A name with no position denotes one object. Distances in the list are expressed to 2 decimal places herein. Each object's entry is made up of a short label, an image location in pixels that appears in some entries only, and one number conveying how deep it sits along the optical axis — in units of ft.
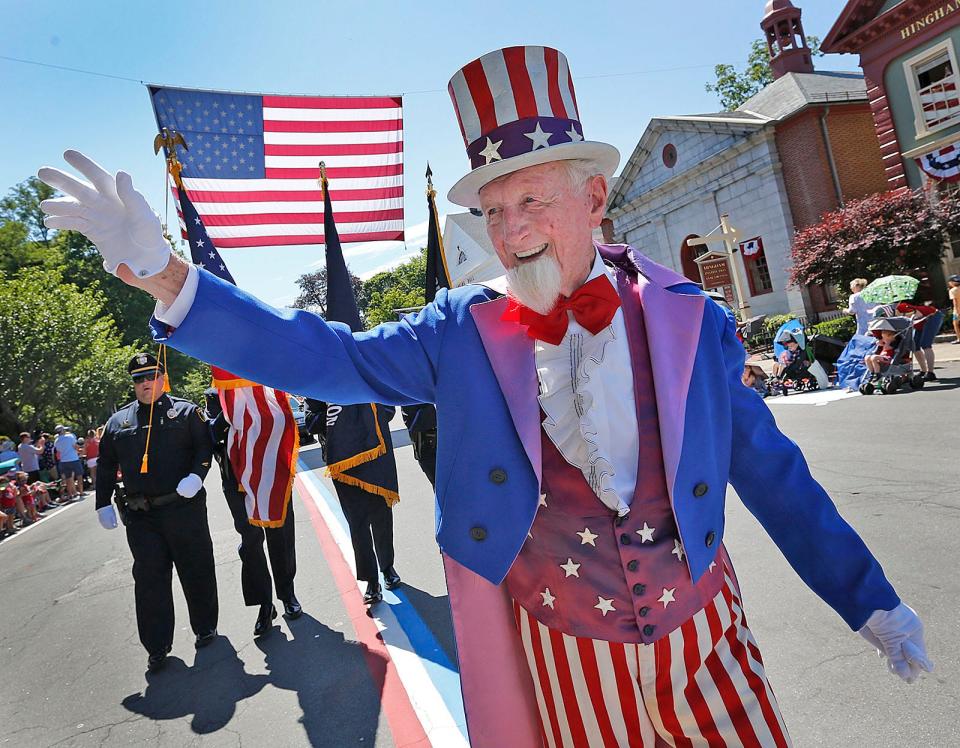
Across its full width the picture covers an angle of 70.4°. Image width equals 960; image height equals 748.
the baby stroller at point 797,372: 43.16
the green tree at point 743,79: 138.51
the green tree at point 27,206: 152.56
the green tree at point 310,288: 229.04
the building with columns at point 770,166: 75.46
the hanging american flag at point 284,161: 22.02
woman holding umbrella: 34.53
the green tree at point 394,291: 196.65
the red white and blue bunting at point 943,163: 58.39
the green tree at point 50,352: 82.53
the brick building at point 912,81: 58.18
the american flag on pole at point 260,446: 17.54
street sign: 58.29
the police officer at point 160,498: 16.30
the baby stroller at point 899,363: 34.06
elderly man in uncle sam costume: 5.62
